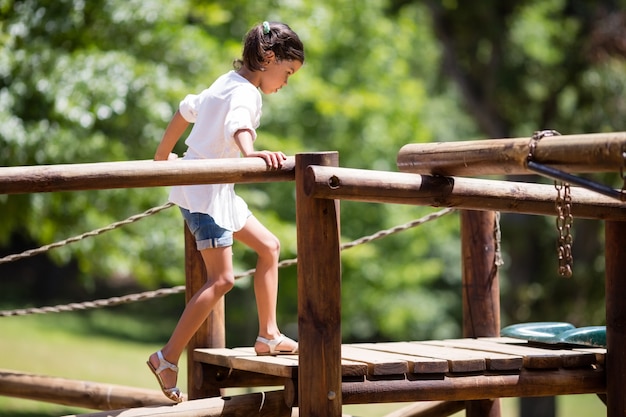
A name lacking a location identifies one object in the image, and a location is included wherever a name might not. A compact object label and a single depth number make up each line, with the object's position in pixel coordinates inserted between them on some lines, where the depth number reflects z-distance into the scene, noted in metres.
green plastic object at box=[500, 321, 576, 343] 9.36
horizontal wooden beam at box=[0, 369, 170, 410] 10.57
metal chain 7.34
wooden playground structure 6.88
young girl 8.13
